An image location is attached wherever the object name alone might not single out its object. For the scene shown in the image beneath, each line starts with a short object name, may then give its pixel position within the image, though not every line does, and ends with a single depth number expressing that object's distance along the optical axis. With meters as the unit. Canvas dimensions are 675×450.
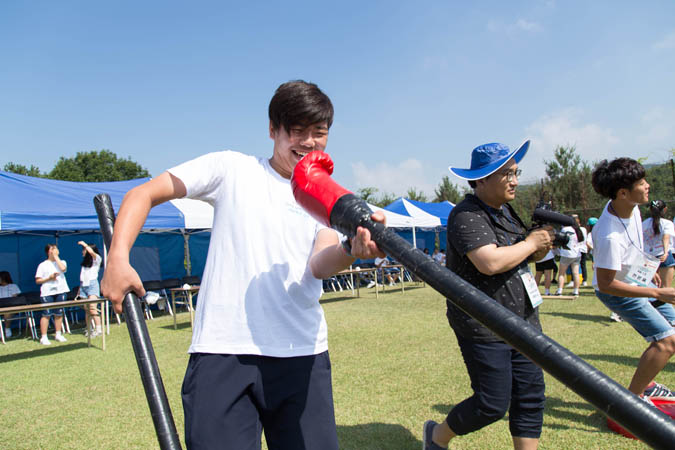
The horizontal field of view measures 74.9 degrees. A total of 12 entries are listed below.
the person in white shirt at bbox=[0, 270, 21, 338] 9.94
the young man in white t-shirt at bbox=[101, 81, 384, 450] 1.49
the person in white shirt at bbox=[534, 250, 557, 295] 11.30
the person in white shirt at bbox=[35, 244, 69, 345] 8.78
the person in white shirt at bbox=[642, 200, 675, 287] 7.20
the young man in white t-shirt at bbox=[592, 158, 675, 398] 3.29
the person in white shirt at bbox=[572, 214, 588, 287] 12.33
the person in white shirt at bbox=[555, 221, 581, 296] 10.66
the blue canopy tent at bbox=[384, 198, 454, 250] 16.16
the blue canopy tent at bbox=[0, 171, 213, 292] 8.62
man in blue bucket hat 2.46
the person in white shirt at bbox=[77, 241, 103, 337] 9.32
